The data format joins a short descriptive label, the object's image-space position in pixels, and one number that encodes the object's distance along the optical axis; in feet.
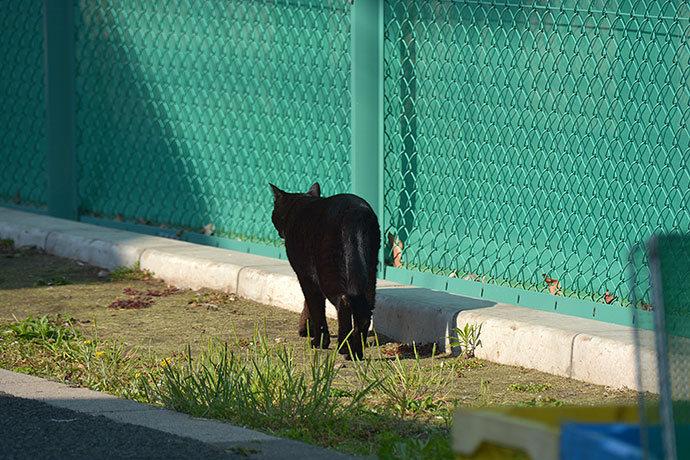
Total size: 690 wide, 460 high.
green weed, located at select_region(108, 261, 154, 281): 51.49
